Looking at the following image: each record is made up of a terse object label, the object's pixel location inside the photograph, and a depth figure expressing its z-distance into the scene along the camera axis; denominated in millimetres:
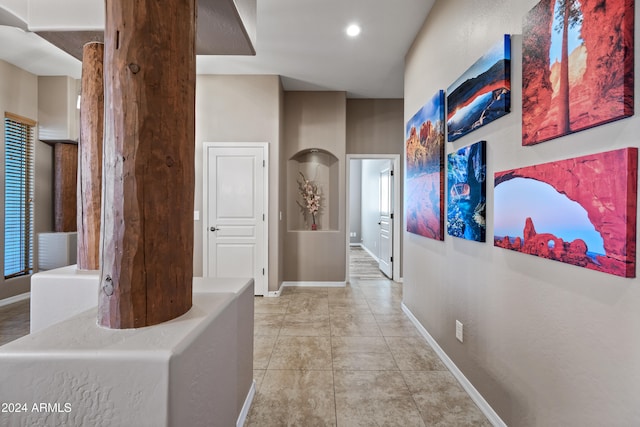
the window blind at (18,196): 3893
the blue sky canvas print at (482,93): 1583
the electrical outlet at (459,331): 2134
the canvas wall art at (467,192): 1826
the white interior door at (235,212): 4223
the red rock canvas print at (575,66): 980
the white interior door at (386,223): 5259
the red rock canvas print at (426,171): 2475
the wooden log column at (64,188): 4348
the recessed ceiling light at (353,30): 3059
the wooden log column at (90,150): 1900
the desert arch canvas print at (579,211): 968
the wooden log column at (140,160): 1006
